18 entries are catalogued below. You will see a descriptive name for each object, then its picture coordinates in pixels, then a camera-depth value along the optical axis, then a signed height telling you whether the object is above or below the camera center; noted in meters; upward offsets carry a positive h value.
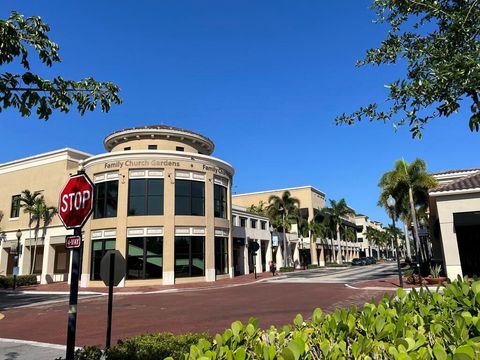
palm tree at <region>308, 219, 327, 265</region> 66.31 +4.99
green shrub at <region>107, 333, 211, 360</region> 5.44 -1.17
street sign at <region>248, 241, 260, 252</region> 38.62 +1.79
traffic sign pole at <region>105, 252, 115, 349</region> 7.01 -0.16
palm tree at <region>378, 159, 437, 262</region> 34.19 +6.79
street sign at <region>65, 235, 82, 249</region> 4.95 +0.35
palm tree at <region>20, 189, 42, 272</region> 39.94 +6.98
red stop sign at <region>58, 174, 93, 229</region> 4.82 +0.85
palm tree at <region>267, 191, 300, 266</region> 57.31 +7.65
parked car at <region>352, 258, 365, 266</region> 67.69 -0.22
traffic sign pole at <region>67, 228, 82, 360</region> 4.70 -0.35
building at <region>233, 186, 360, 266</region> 64.31 +8.88
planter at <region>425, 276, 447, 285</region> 20.16 -1.08
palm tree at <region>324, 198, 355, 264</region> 74.81 +9.73
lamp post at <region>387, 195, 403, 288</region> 21.04 +3.09
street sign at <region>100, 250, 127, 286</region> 7.04 -0.01
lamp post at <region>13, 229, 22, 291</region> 30.28 -0.08
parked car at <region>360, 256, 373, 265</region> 68.69 +0.01
